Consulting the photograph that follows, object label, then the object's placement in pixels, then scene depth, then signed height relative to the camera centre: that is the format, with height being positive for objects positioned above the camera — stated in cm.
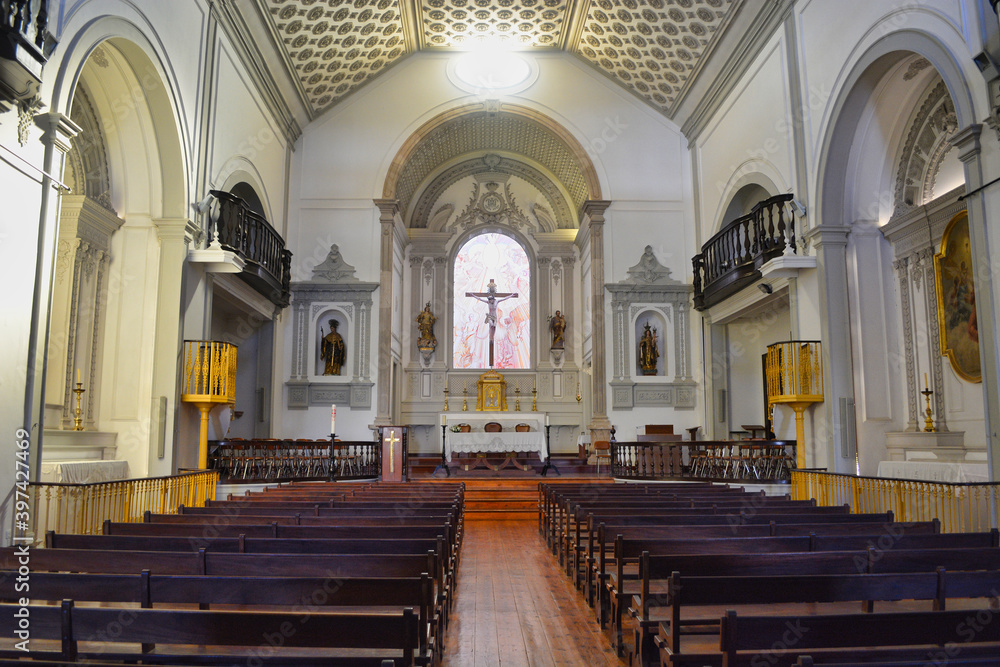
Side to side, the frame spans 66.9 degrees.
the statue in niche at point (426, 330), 1936 +240
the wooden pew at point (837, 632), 242 -67
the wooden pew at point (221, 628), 234 -63
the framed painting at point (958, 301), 888 +145
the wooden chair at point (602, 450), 1548 -54
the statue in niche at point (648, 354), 1638 +149
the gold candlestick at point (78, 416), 846 +11
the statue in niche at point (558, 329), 1969 +245
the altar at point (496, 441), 1526 -34
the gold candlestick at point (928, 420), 927 +2
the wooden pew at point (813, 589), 305 -67
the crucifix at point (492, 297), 1988 +333
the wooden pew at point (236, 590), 283 -63
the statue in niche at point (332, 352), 1614 +155
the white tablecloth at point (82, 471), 734 -47
